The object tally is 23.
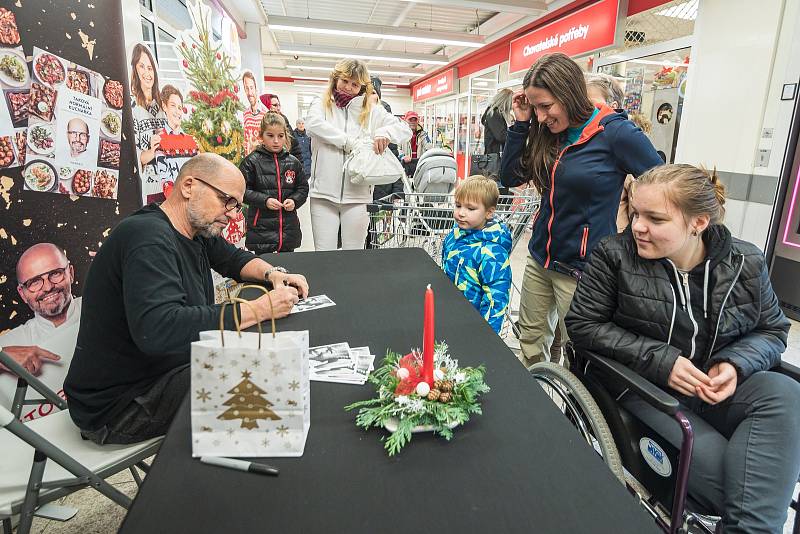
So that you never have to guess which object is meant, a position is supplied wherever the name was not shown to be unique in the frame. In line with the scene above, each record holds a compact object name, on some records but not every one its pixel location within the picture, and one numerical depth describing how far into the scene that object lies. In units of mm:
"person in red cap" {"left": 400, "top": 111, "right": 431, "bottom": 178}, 7247
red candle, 884
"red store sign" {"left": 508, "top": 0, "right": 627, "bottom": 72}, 5820
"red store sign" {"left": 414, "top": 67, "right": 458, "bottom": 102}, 13086
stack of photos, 1106
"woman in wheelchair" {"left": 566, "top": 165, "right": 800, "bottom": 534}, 1211
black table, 699
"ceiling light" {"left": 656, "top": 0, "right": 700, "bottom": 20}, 4703
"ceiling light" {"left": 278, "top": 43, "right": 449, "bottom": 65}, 10914
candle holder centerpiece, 888
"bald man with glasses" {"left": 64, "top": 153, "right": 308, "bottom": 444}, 1188
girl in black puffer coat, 3420
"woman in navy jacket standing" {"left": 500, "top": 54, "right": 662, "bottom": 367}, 1753
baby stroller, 4289
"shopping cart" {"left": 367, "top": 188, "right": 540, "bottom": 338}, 2713
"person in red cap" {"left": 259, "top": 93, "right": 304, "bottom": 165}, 7084
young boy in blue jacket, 1939
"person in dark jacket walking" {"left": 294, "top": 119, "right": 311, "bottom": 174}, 8031
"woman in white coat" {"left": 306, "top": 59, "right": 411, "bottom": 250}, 3094
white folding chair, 1083
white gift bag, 794
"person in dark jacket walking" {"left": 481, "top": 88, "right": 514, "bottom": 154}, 4952
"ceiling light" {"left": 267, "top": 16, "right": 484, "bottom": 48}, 8305
